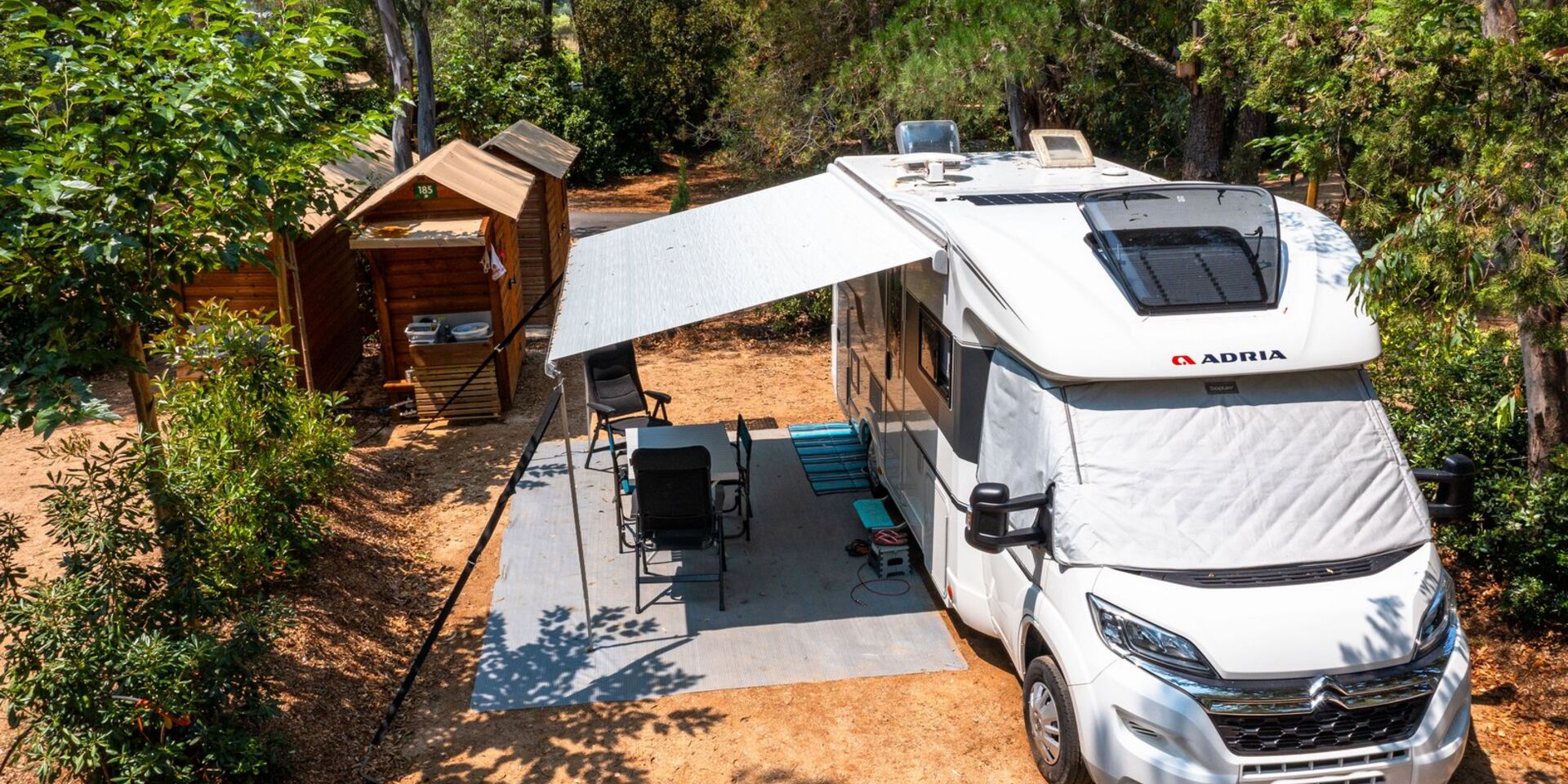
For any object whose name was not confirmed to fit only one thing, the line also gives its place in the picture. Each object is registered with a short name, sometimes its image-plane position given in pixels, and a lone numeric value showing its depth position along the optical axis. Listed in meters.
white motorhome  4.68
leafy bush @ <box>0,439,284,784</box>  4.73
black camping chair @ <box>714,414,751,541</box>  8.14
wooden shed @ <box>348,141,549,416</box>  10.62
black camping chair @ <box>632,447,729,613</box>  7.09
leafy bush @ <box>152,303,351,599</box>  6.07
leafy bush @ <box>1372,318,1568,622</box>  6.27
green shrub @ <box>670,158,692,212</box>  17.50
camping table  8.22
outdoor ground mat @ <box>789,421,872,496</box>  9.31
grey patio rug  6.57
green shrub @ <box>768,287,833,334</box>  13.94
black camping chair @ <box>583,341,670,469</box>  9.82
